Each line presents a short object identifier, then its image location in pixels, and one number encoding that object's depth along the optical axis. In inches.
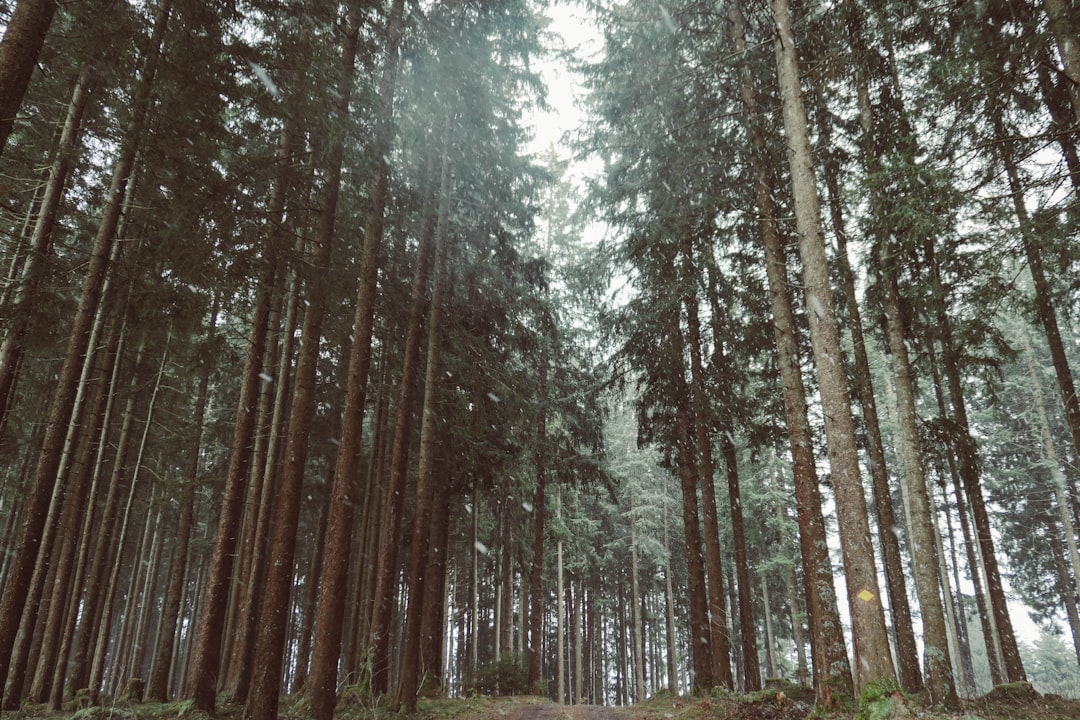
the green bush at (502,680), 741.3
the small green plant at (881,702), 225.5
